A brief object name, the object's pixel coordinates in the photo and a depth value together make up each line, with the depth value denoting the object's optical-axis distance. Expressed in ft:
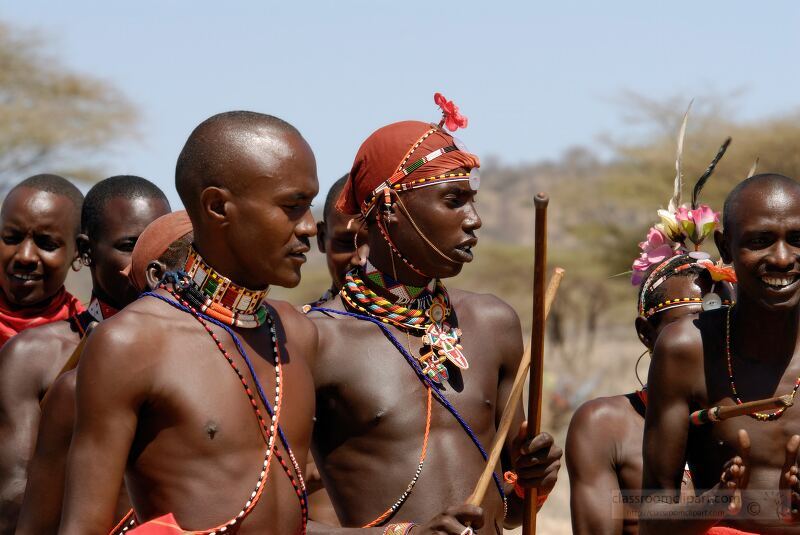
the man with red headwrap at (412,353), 27.14
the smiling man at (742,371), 26.68
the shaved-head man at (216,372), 20.44
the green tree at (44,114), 167.22
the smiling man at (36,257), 37.60
